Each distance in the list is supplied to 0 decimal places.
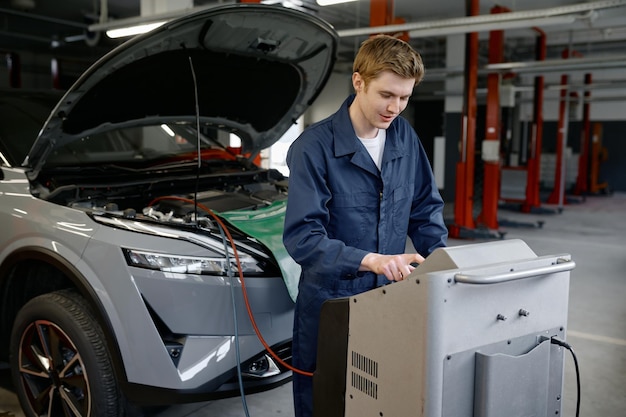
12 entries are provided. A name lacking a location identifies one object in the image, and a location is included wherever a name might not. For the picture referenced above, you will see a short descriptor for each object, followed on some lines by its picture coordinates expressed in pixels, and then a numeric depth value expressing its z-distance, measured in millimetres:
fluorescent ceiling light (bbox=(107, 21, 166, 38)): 7199
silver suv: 2133
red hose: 2203
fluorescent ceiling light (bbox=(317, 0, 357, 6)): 5916
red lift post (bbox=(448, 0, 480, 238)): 7875
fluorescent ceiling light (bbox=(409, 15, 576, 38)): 5727
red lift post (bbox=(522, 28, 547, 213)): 11422
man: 1672
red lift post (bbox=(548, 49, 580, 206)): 11885
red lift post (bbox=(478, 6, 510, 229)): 8523
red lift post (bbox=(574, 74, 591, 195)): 14859
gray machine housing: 1316
